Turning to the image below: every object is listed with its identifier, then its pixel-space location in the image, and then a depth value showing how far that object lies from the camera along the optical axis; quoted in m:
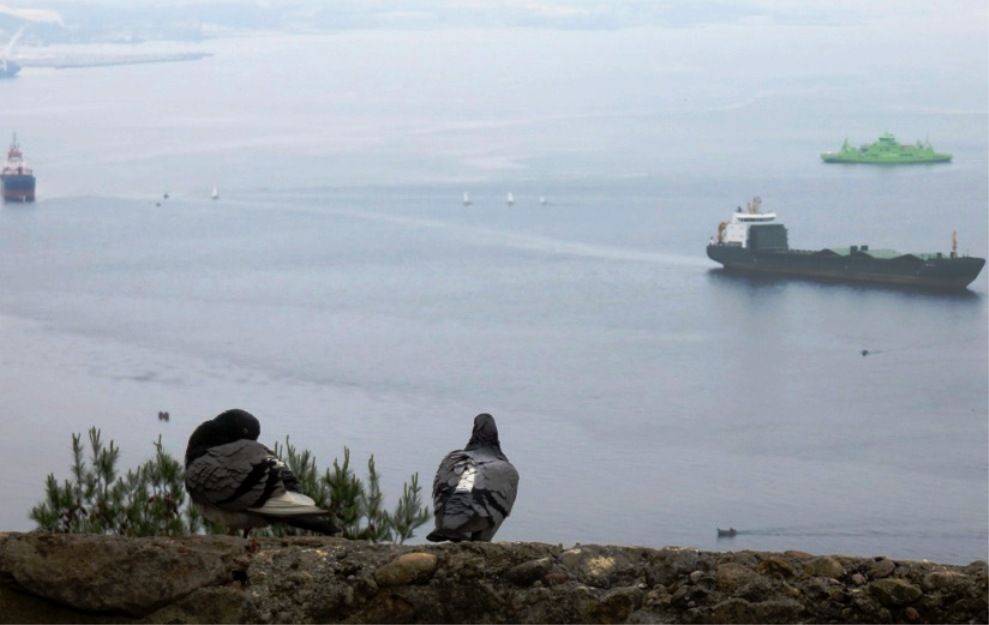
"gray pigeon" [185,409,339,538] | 6.47
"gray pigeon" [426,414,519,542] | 6.71
